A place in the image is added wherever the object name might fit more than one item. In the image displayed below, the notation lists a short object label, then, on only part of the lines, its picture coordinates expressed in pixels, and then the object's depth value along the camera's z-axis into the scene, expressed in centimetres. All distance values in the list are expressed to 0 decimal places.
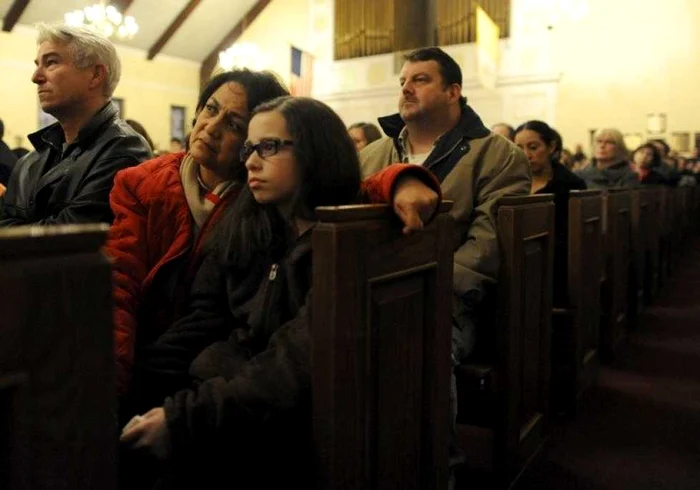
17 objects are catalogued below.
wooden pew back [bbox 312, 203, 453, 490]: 119
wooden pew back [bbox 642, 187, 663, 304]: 493
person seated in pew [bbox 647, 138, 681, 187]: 727
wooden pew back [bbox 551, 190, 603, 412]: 289
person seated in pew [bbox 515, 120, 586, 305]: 316
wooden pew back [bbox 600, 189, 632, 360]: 358
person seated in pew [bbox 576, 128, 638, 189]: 525
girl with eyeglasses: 122
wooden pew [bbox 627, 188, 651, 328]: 429
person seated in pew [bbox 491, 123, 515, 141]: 452
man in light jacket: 209
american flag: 1195
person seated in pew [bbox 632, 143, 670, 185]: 702
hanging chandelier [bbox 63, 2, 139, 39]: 982
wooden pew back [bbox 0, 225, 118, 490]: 70
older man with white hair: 202
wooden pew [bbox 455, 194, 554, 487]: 212
